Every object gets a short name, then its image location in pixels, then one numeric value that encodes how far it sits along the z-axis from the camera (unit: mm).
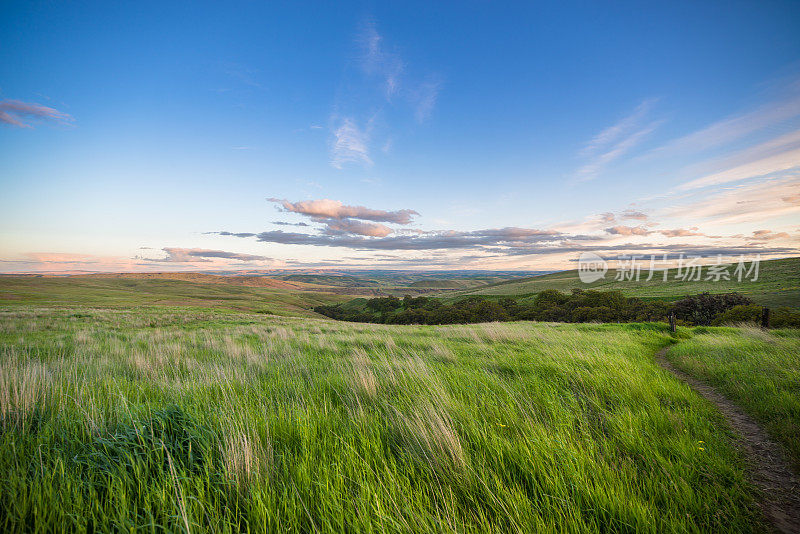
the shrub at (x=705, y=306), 31938
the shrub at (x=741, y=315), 23483
